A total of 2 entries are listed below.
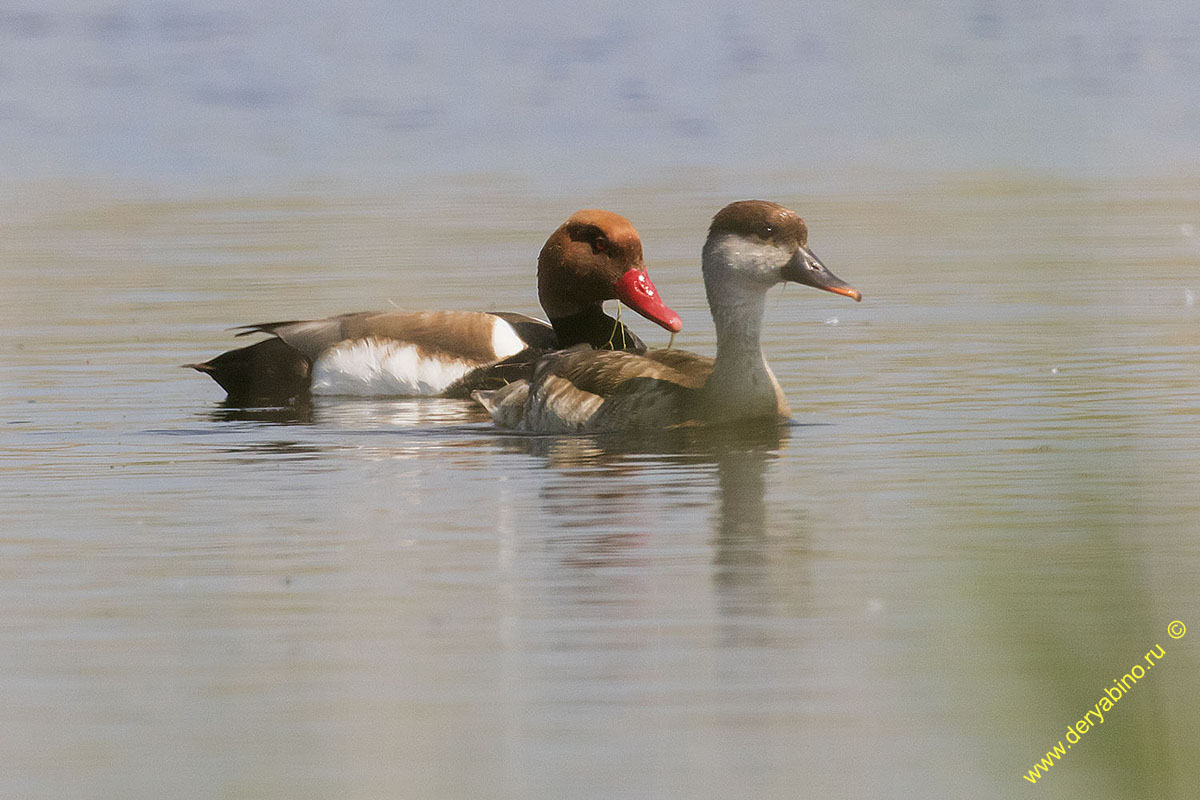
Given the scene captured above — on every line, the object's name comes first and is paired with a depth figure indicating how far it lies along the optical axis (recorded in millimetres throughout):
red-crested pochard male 12594
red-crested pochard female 10289
